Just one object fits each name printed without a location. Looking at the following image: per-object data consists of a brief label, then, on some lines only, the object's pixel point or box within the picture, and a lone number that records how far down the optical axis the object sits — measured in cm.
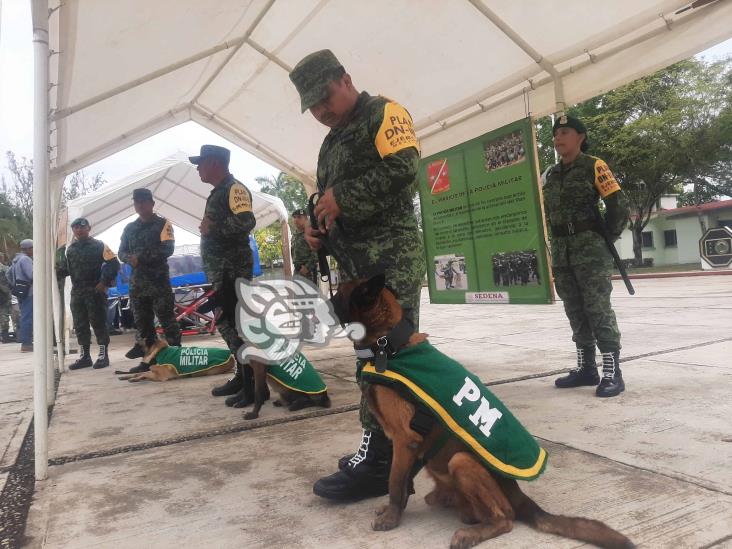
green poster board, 396
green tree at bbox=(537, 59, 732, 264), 2116
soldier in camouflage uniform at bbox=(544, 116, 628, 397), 315
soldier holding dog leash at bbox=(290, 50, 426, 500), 189
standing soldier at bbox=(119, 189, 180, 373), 507
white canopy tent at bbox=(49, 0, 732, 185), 334
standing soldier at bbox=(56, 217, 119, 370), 608
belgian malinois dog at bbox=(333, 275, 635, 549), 148
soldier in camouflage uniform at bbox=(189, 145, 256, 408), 358
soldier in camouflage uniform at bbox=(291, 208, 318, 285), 605
